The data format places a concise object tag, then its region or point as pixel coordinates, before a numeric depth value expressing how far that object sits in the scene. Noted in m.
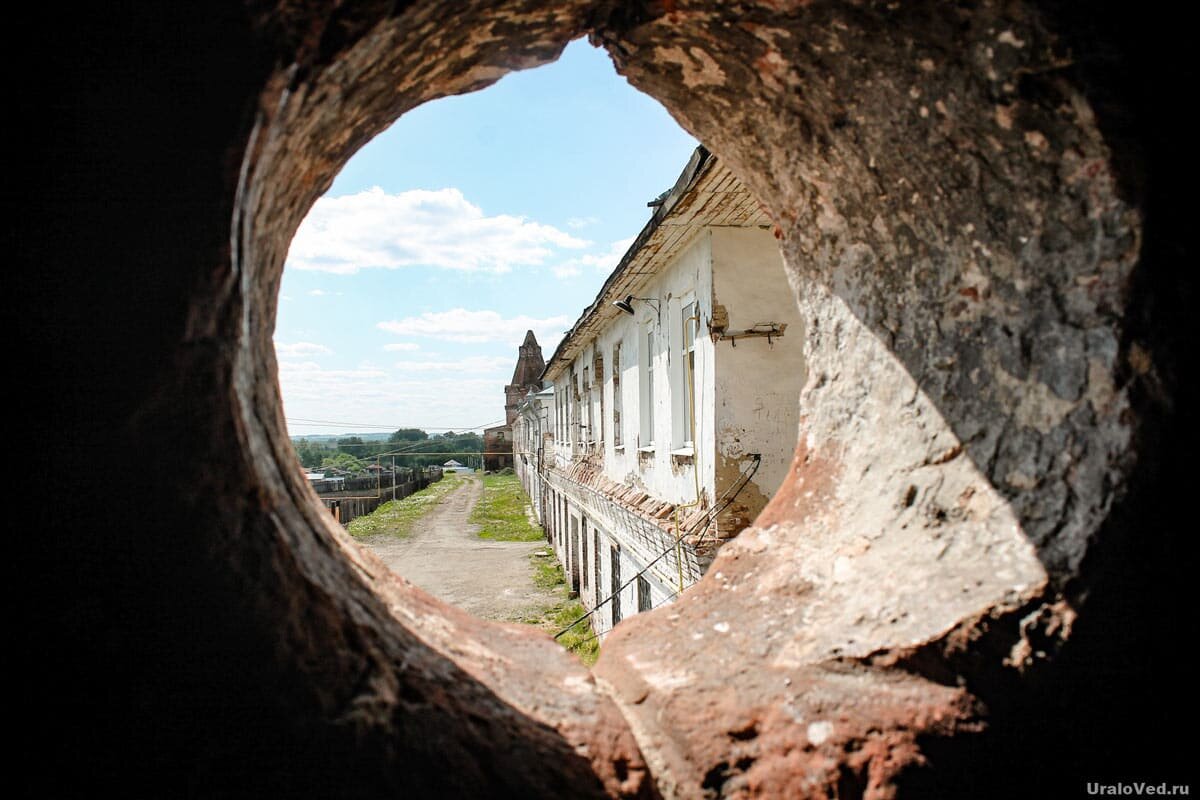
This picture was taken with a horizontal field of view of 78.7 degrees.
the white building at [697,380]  6.46
